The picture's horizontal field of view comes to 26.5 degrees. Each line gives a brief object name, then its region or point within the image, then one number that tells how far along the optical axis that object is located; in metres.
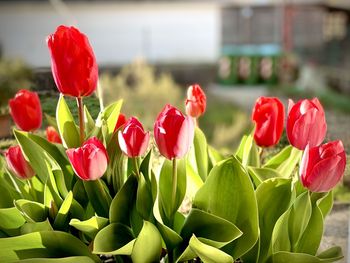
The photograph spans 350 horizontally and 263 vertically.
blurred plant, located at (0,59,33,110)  1.09
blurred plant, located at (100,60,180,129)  4.14
